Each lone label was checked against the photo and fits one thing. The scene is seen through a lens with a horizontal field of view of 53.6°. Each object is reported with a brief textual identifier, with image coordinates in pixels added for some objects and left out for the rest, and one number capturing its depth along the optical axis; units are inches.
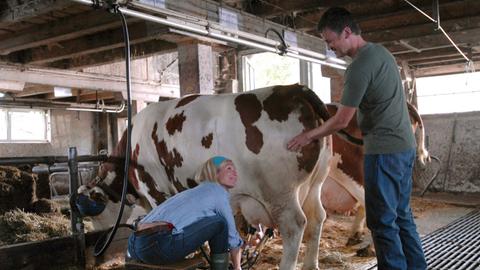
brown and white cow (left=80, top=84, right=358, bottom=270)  160.6
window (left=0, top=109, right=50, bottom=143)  525.3
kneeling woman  116.7
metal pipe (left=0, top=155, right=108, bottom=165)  165.3
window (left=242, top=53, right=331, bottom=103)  873.2
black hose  147.7
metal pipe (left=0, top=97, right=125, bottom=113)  512.7
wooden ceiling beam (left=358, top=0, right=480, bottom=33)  271.6
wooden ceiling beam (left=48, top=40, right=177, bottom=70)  315.9
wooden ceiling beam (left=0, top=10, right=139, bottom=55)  246.5
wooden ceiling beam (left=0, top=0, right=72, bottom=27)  200.4
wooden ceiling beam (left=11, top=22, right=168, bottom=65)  254.3
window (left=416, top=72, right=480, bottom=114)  489.1
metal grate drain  171.5
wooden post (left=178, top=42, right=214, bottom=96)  240.2
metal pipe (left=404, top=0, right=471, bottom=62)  234.7
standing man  120.1
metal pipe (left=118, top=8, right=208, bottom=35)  156.2
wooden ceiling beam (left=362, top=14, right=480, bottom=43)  287.0
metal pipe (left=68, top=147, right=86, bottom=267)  183.9
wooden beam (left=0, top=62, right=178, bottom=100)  353.9
